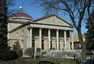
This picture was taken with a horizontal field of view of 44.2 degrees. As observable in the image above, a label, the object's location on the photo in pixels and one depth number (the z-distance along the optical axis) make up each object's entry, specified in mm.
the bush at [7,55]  16561
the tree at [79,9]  13781
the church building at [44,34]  35484
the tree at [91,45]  27754
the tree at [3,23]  17748
